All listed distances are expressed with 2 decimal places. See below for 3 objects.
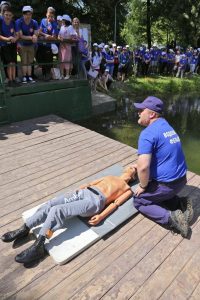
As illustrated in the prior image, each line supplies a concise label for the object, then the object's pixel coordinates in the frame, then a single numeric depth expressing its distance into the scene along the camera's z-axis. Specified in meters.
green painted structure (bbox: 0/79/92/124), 6.46
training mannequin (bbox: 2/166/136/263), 2.87
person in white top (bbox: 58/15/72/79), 7.54
